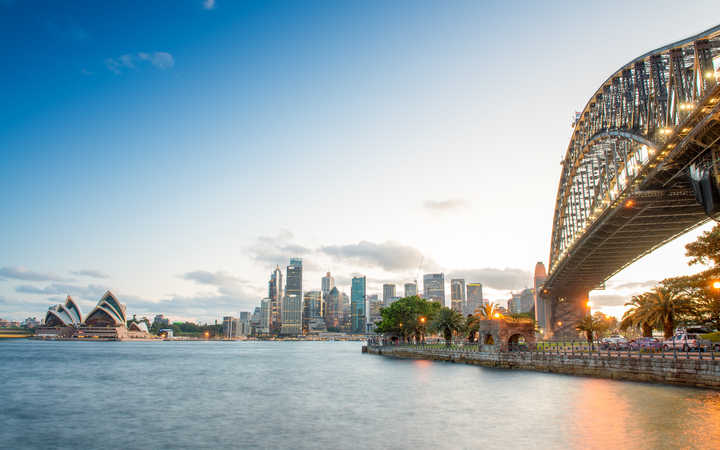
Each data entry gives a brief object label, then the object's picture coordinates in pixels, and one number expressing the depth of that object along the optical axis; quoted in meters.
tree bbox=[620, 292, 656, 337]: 54.08
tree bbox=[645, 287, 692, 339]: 52.53
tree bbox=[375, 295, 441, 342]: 104.44
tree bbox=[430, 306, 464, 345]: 86.62
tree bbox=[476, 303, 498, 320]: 64.48
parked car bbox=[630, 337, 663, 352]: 44.06
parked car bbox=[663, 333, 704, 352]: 41.50
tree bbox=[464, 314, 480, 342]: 87.56
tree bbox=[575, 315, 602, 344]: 89.12
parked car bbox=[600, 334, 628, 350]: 51.49
